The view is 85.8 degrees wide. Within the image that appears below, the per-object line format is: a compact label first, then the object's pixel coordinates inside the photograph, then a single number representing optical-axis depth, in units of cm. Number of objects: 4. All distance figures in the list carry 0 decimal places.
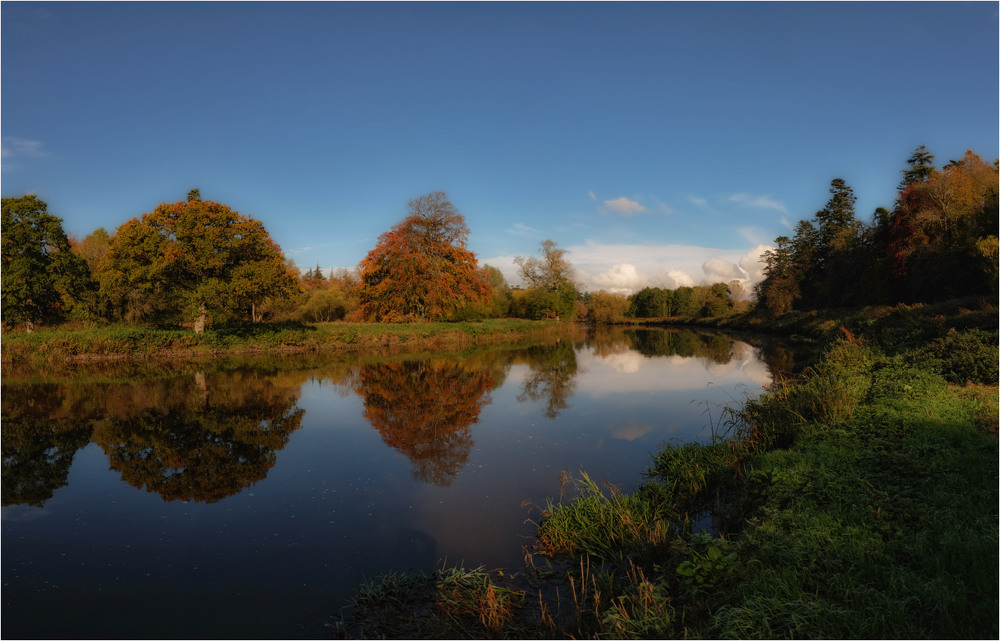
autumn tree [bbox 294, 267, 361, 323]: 5103
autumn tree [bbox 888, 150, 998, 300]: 2864
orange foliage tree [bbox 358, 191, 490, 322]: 4025
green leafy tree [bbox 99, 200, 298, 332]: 2639
